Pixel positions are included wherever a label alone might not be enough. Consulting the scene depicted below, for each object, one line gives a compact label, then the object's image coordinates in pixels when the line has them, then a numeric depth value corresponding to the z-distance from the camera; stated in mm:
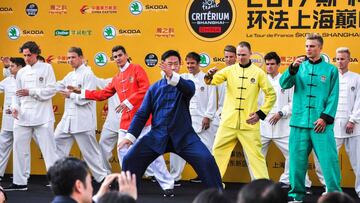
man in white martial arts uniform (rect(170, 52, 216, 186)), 10617
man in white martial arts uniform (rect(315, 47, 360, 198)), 9727
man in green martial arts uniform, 8406
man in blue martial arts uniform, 7676
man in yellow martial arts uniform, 9141
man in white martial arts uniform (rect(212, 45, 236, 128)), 10703
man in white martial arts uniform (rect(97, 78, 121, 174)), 11039
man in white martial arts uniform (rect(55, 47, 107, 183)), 10695
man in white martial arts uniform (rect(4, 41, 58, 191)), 10086
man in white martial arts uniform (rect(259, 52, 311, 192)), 10289
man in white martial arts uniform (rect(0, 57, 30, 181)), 11047
